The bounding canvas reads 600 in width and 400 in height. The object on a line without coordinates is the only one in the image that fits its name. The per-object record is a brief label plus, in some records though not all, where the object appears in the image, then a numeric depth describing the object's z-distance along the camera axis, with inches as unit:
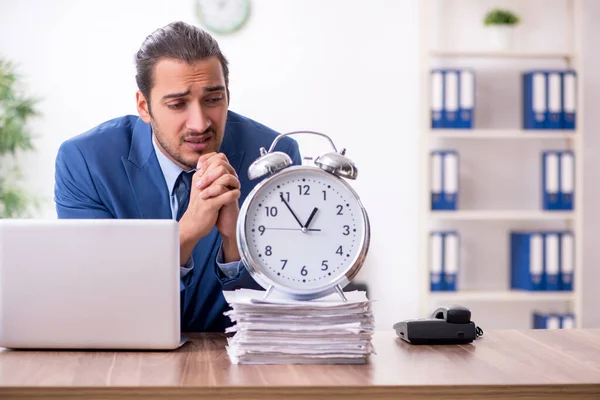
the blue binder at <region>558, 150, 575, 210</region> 174.9
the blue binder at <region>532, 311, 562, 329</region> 176.2
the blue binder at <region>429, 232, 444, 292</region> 173.3
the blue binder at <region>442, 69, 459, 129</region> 171.0
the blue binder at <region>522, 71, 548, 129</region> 173.3
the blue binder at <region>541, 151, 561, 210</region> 175.0
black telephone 64.9
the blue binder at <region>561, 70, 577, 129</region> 172.6
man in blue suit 85.4
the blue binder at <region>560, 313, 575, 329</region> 175.0
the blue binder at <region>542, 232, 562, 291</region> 173.3
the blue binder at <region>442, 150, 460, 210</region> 172.6
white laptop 59.9
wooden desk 50.7
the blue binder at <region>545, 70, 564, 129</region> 172.9
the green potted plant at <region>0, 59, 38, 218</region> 172.9
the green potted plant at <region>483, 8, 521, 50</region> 179.6
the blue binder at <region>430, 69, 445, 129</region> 170.9
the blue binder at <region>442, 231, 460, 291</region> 173.3
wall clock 184.1
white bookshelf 173.8
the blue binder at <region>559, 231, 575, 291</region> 174.1
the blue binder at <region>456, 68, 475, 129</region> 171.2
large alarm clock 59.9
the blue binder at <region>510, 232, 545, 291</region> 173.9
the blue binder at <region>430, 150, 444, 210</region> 172.6
